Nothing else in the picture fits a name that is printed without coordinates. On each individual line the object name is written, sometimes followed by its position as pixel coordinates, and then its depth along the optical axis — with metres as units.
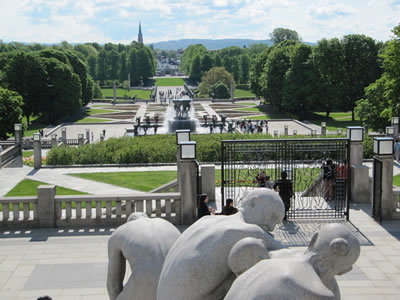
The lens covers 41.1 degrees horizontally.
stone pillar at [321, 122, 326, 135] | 47.63
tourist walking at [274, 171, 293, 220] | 16.92
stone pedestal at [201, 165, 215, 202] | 19.17
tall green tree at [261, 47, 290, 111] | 74.00
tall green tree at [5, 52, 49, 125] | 66.44
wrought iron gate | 16.88
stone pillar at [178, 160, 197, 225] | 15.69
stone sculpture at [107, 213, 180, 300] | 5.26
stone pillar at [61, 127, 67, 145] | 44.44
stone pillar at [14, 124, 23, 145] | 37.16
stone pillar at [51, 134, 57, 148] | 41.81
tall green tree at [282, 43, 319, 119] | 67.88
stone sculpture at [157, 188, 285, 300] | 4.29
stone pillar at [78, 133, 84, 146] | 40.56
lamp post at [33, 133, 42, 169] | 29.34
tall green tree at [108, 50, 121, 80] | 152.38
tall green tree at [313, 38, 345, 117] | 65.88
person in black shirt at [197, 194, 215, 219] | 14.42
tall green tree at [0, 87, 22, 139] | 48.25
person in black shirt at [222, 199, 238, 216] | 13.52
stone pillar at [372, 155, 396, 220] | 16.11
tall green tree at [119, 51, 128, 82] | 150.62
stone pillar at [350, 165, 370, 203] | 18.91
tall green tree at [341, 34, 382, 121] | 66.06
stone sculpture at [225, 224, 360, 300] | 3.35
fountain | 53.88
